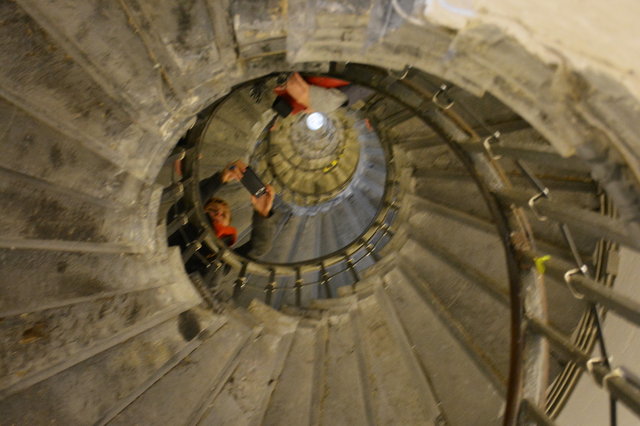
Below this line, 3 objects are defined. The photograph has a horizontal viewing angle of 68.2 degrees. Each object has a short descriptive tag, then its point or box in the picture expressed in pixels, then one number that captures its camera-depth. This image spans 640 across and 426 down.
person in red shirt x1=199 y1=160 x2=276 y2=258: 4.66
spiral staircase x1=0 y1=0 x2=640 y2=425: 1.92
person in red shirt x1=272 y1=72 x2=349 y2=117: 3.96
